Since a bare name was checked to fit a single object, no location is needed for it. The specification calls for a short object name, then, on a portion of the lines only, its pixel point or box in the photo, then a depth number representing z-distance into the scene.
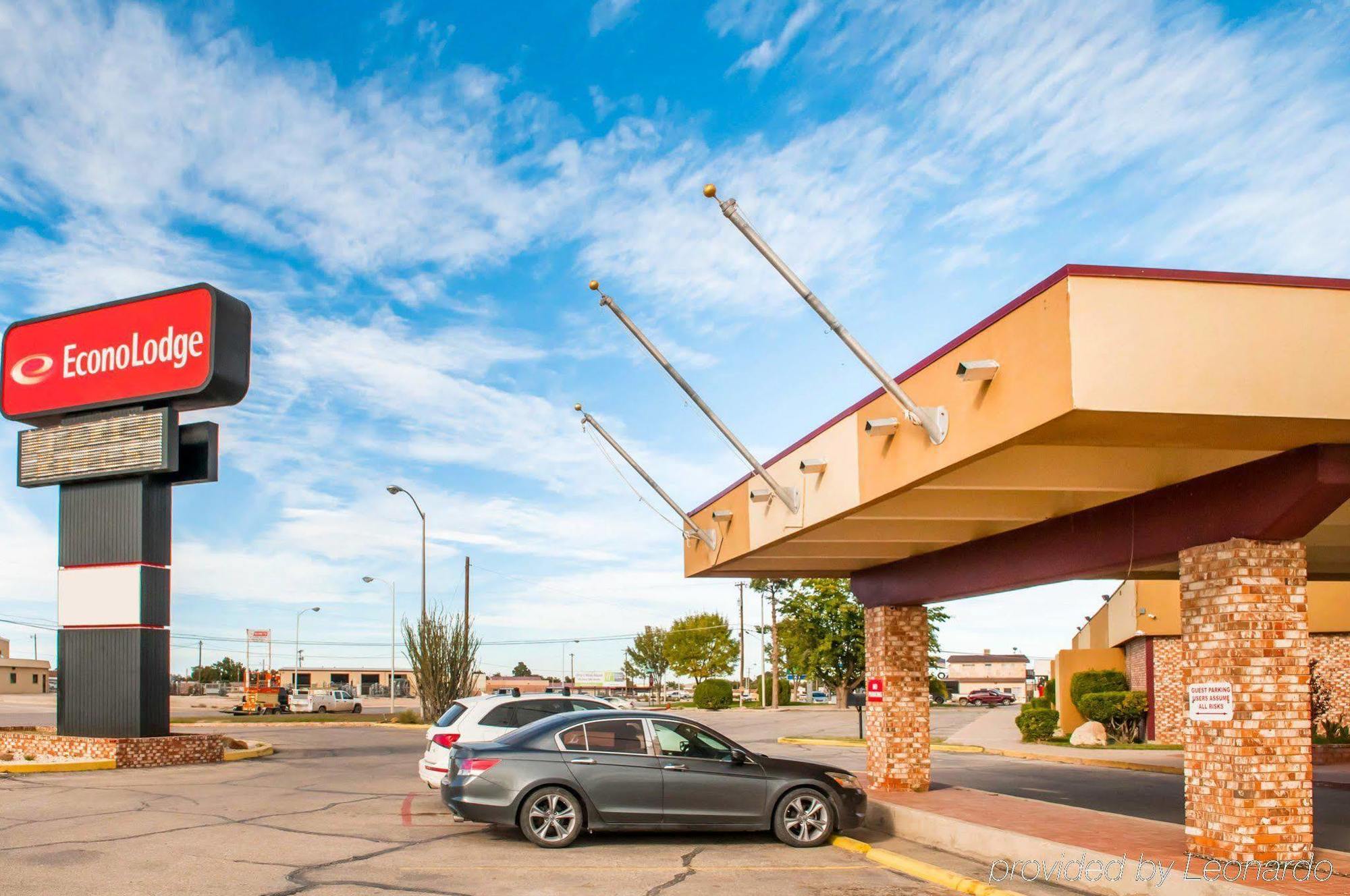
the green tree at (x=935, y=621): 63.06
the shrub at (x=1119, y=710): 32.66
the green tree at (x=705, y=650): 89.12
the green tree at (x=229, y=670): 146.12
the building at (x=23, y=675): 91.19
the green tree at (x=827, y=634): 63.22
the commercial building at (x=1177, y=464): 8.58
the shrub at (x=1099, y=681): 34.12
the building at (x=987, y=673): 117.62
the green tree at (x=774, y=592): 69.50
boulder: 31.78
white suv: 15.48
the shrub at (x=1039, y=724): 34.19
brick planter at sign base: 22.92
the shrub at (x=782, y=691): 88.38
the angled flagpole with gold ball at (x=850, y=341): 10.45
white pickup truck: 59.25
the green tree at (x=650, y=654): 101.69
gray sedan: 12.24
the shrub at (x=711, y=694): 65.19
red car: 84.62
